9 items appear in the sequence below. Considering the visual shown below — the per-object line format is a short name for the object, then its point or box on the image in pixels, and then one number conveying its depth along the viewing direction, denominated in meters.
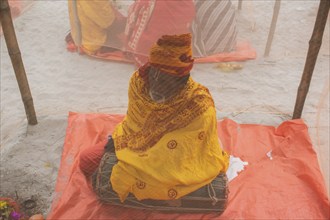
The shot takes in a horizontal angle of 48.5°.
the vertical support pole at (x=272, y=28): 3.68
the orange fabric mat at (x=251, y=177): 2.09
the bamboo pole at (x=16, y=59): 2.37
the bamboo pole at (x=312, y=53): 2.39
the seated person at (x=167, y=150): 1.79
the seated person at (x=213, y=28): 3.71
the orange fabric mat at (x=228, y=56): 3.90
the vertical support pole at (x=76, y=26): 3.82
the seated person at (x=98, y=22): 3.75
